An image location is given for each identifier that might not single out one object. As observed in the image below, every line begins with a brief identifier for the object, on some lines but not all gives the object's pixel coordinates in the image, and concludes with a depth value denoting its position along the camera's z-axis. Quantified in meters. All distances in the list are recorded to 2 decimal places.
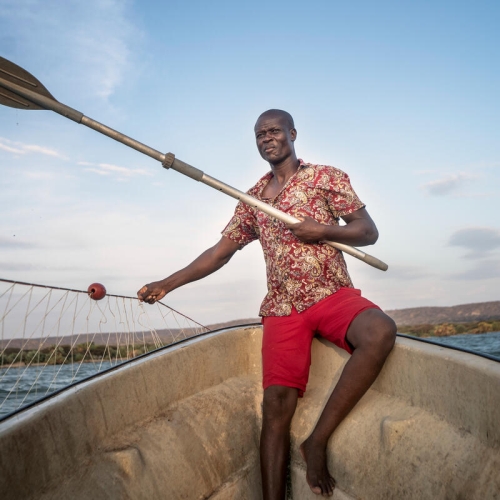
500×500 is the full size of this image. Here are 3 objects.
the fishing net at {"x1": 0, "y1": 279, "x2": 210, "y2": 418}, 2.61
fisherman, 2.15
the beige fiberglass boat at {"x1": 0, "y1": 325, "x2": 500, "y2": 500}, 1.66
